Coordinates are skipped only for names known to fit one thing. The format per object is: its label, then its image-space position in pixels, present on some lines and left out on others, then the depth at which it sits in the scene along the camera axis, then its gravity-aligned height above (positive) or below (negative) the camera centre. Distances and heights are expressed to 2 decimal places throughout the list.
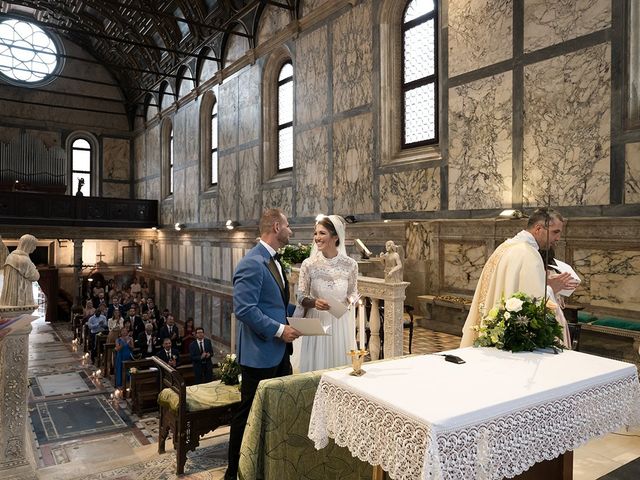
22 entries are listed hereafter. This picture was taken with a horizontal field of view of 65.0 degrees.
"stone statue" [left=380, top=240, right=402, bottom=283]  5.71 -0.33
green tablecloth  3.43 -1.40
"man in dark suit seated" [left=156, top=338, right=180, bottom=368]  11.79 -2.81
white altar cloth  2.20 -0.86
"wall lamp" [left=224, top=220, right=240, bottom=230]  16.25 +0.41
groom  3.78 -0.61
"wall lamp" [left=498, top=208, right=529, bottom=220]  7.56 +0.35
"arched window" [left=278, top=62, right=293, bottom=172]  14.36 +3.48
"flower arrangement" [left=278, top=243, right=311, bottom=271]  8.20 -0.29
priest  4.10 -0.27
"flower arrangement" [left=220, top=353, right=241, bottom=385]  5.69 -1.54
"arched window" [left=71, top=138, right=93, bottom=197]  24.48 +3.57
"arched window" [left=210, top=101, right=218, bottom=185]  18.69 +3.46
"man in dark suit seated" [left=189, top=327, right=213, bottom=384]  11.04 -2.80
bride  4.66 -0.47
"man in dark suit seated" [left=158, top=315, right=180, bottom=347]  13.83 -2.64
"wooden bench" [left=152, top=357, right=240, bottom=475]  5.11 -1.89
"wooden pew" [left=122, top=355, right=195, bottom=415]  10.87 -3.26
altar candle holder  2.81 -0.71
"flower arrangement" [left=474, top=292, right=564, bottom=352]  3.33 -0.60
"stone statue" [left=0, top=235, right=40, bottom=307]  6.55 -0.54
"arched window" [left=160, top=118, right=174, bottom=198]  22.59 +3.55
